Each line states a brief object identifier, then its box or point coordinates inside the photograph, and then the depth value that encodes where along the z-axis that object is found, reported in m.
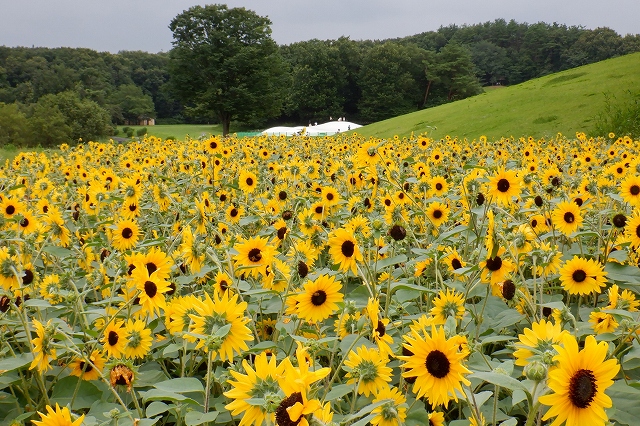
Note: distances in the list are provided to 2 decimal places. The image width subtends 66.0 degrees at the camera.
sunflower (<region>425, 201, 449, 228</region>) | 3.68
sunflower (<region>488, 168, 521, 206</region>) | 3.01
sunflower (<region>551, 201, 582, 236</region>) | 3.09
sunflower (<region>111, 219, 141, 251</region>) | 3.20
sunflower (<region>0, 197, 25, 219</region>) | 3.53
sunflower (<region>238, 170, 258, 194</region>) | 4.86
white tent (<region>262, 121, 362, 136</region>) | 35.98
